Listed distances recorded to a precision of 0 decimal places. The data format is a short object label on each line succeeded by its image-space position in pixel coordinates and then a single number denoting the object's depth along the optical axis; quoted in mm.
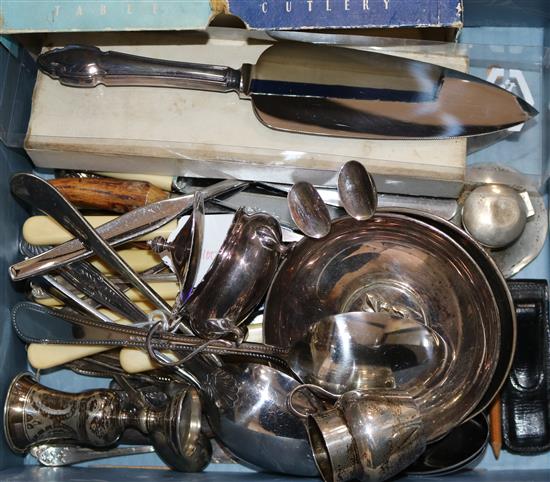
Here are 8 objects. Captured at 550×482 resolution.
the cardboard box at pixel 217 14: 668
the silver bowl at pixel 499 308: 687
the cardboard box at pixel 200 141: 733
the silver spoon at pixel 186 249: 712
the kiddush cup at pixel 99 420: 738
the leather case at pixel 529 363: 776
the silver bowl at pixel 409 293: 707
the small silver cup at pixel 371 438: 641
